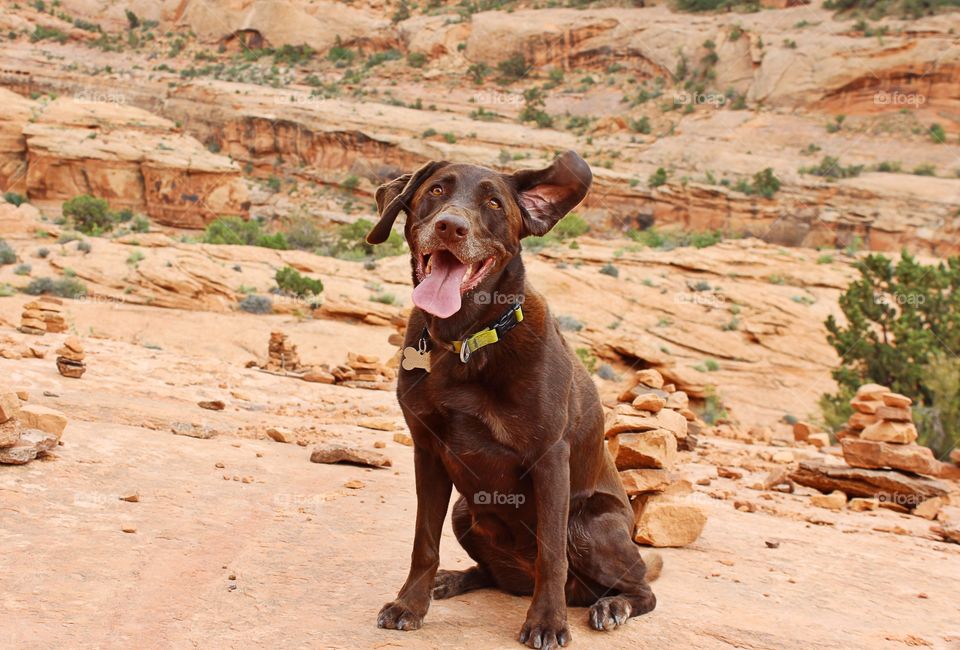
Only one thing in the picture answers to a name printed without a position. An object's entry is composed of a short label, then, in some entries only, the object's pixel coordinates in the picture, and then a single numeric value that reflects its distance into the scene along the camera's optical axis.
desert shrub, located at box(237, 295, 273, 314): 22.28
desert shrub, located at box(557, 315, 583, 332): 23.08
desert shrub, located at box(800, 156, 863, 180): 52.28
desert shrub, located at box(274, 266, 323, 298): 23.72
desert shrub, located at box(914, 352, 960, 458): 13.80
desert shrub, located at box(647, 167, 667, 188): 53.12
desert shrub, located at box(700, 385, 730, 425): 18.11
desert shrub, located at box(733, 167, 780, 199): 50.84
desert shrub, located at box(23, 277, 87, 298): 20.69
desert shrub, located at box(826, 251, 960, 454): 16.58
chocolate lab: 3.20
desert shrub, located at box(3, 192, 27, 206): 43.69
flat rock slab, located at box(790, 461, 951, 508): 8.90
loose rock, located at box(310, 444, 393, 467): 7.31
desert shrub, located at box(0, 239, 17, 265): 22.58
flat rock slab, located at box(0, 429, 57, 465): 4.93
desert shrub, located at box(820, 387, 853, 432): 16.33
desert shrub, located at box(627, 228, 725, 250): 38.50
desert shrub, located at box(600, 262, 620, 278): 28.30
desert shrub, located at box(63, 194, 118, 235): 38.91
